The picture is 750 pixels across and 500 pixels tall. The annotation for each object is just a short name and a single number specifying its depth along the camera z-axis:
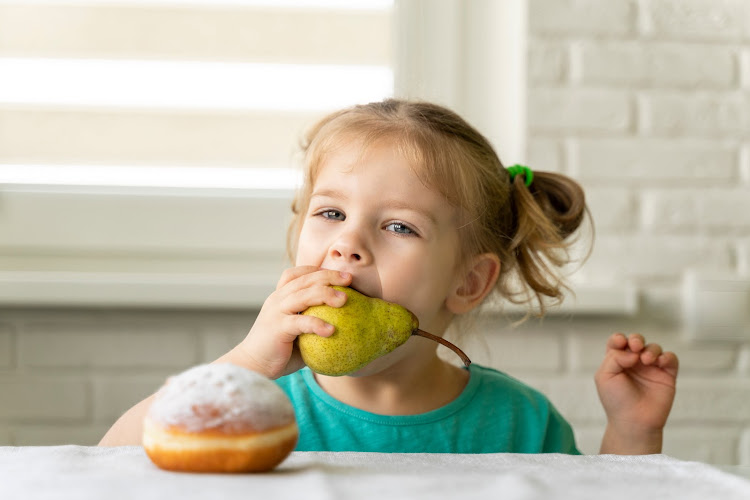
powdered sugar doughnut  0.60
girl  1.06
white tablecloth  0.55
